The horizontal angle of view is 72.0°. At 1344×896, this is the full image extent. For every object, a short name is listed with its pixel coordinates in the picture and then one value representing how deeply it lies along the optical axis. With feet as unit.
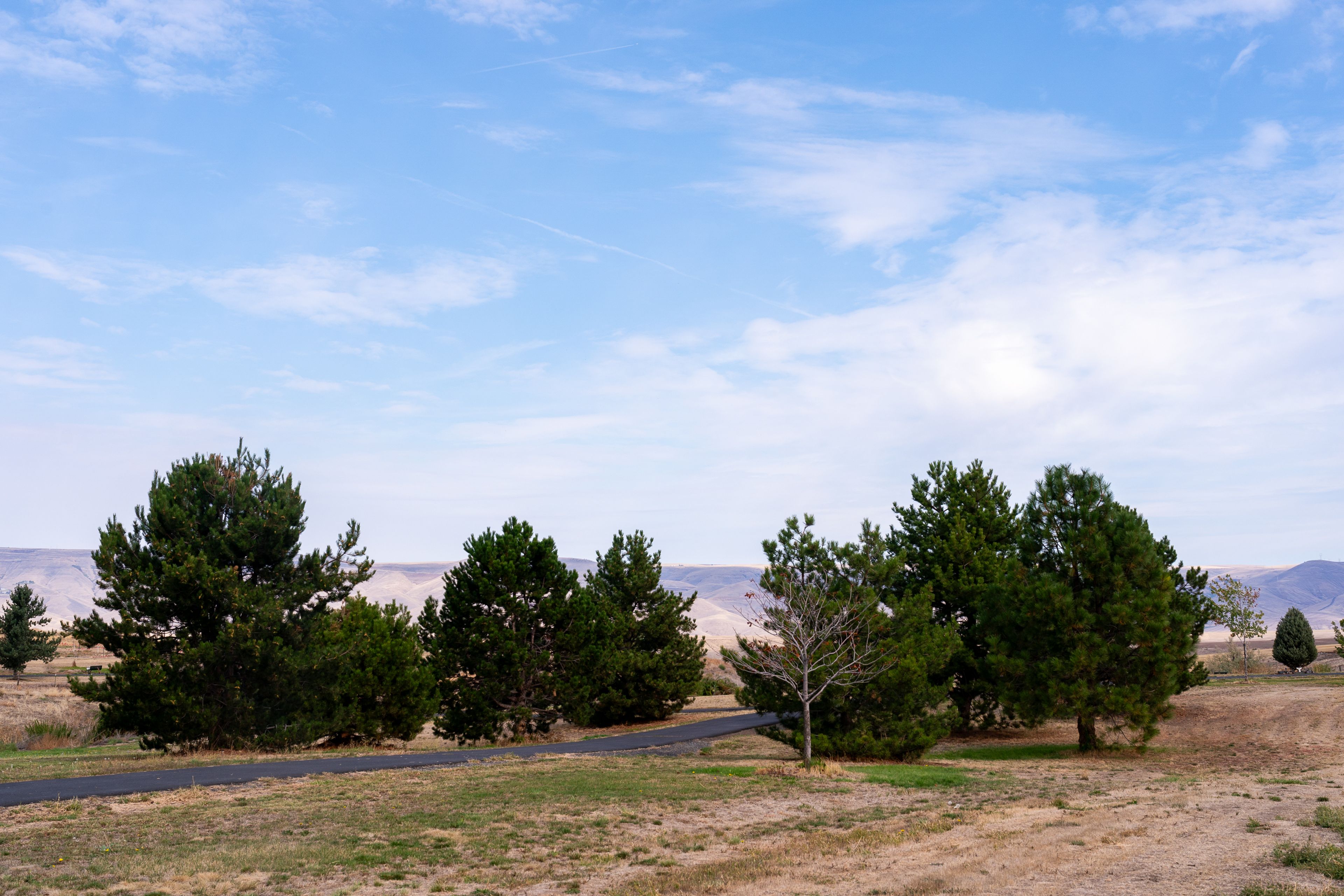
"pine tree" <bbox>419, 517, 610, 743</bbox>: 108.88
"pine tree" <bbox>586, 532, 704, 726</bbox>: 134.00
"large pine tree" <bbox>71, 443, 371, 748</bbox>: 81.92
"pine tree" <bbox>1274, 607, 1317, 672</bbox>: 162.91
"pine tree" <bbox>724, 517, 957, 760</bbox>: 77.51
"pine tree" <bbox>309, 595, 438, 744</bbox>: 94.53
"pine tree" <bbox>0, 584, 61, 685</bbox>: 210.59
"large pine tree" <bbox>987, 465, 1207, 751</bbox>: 82.99
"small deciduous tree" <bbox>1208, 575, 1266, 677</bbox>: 167.22
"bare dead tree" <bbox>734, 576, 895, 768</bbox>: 74.79
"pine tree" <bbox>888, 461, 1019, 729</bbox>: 103.09
